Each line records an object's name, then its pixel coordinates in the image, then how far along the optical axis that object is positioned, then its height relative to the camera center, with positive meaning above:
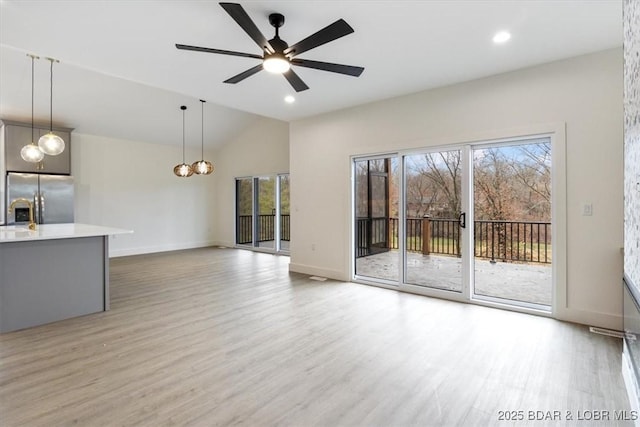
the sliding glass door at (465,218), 3.95 -0.06
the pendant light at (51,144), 3.92 +0.88
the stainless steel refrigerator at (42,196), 5.92 +0.36
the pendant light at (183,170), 6.93 +0.97
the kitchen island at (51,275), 3.28 -0.67
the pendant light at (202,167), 6.78 +1.01
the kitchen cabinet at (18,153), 5.94 +1.19
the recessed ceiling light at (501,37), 2.95 +1.69
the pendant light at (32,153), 4.39 +0.86
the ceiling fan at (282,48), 2.24 +1.34
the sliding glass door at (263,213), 8.22 +0.04
